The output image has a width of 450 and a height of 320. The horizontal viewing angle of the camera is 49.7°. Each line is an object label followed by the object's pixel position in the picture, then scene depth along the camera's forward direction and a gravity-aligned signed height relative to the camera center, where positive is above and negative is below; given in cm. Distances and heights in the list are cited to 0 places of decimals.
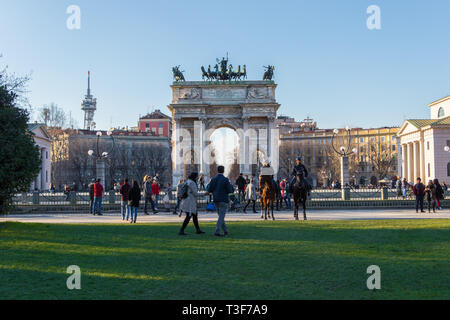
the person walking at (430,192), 2638 -40
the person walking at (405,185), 4704 -2
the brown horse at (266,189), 1941 -15
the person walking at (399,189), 3805 -40
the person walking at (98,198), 2532 -63
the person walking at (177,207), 2545 -115
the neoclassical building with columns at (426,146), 6850 +575
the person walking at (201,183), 5183 +24
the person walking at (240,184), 2799 +9
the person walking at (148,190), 2559 -21
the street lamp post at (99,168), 4166 +156
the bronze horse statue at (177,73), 6600 +1532
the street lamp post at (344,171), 4028 +119
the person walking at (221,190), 1377 -12
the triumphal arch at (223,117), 6406 +909
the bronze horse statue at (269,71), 6556 +1536
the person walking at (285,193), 2798 -48
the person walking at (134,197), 1983 -45
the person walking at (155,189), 2716 -17
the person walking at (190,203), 1363 -50
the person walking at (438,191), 2731 -36
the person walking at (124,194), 2130 -35
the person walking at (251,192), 2525 -34
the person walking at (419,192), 2549 -41
